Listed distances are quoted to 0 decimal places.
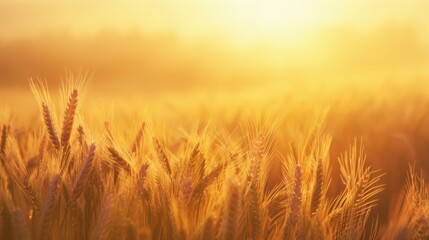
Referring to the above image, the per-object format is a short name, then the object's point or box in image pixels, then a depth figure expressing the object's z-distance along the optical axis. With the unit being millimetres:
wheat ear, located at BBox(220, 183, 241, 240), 1071
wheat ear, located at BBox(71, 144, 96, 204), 1195
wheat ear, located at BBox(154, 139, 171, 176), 1355
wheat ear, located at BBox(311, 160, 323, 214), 1302
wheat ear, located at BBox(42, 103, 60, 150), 1358
